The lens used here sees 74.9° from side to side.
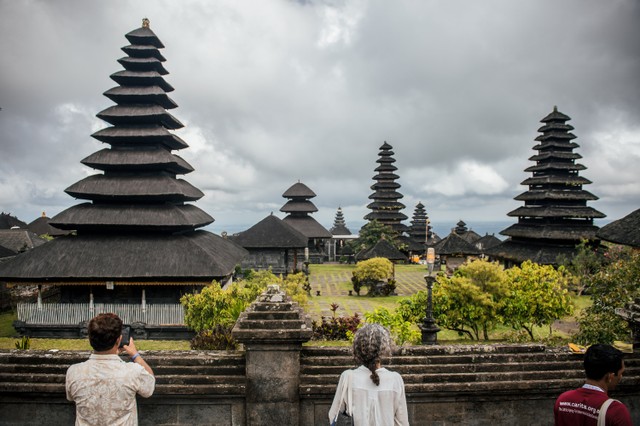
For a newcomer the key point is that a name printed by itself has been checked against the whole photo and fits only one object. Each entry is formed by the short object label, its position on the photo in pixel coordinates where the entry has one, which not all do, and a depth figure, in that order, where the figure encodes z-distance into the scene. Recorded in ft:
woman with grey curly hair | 11.80
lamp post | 45.11
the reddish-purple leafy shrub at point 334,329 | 52.65
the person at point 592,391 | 11.60
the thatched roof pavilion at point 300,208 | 147.74
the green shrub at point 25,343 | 37.96
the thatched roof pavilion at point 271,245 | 117.50
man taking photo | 12.30
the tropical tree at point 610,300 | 23.71
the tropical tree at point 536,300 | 45.85
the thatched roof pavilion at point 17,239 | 104.45
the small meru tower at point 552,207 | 92.46
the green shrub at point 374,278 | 91.91
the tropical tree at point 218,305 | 45.11
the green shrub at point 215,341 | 37.87
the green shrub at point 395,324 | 36.27
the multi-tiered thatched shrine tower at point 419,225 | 188.14
